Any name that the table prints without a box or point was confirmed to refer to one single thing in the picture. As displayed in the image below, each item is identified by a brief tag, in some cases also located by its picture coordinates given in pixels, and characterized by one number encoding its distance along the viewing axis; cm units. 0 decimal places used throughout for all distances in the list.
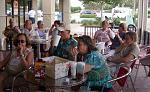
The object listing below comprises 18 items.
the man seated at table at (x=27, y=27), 587
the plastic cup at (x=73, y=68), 253
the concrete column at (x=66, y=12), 1298
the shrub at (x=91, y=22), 1590
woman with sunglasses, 297
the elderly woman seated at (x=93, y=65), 260
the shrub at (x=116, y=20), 1235
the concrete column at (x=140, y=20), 885
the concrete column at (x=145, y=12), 889
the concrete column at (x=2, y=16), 847
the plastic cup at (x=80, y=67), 255
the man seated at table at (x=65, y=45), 355
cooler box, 245
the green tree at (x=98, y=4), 1481
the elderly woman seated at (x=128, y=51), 366
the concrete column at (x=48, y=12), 1140
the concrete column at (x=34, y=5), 1189
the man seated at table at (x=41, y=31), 601
